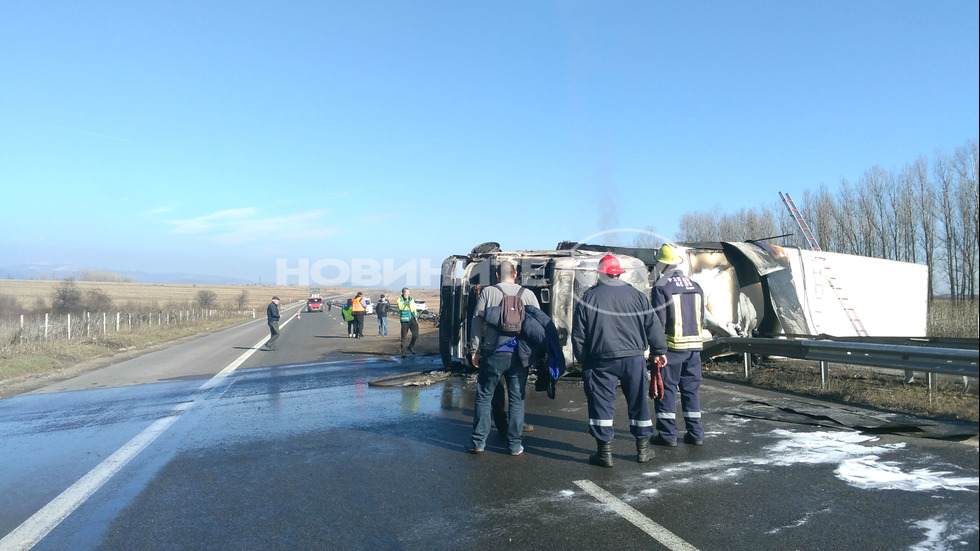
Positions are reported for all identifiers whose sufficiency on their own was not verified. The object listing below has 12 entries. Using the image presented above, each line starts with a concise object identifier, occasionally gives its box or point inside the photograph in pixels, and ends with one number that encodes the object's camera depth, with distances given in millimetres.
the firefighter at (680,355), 6242
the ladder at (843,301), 11516
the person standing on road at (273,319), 19938
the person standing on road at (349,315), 24800
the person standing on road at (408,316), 16598
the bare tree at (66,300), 39531
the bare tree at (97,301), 41812
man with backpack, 6148
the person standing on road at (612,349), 5609
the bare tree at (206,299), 61478
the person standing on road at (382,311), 23984
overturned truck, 10688
